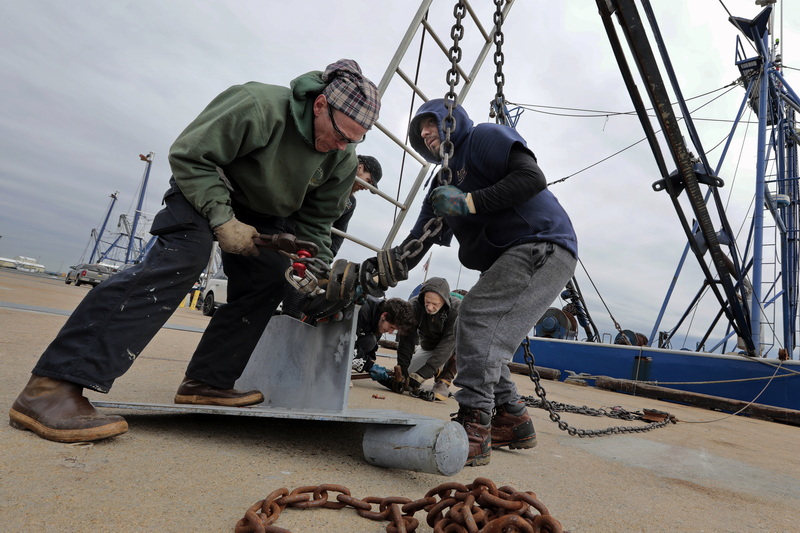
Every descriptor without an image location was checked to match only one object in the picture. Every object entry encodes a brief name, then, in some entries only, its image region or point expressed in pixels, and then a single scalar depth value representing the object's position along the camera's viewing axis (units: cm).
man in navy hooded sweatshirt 201
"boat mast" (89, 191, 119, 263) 6234
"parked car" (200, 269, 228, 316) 1312
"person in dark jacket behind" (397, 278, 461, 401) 438
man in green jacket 143
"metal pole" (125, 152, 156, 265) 4784
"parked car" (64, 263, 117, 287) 2306
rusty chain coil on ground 100
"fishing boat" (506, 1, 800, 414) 496
